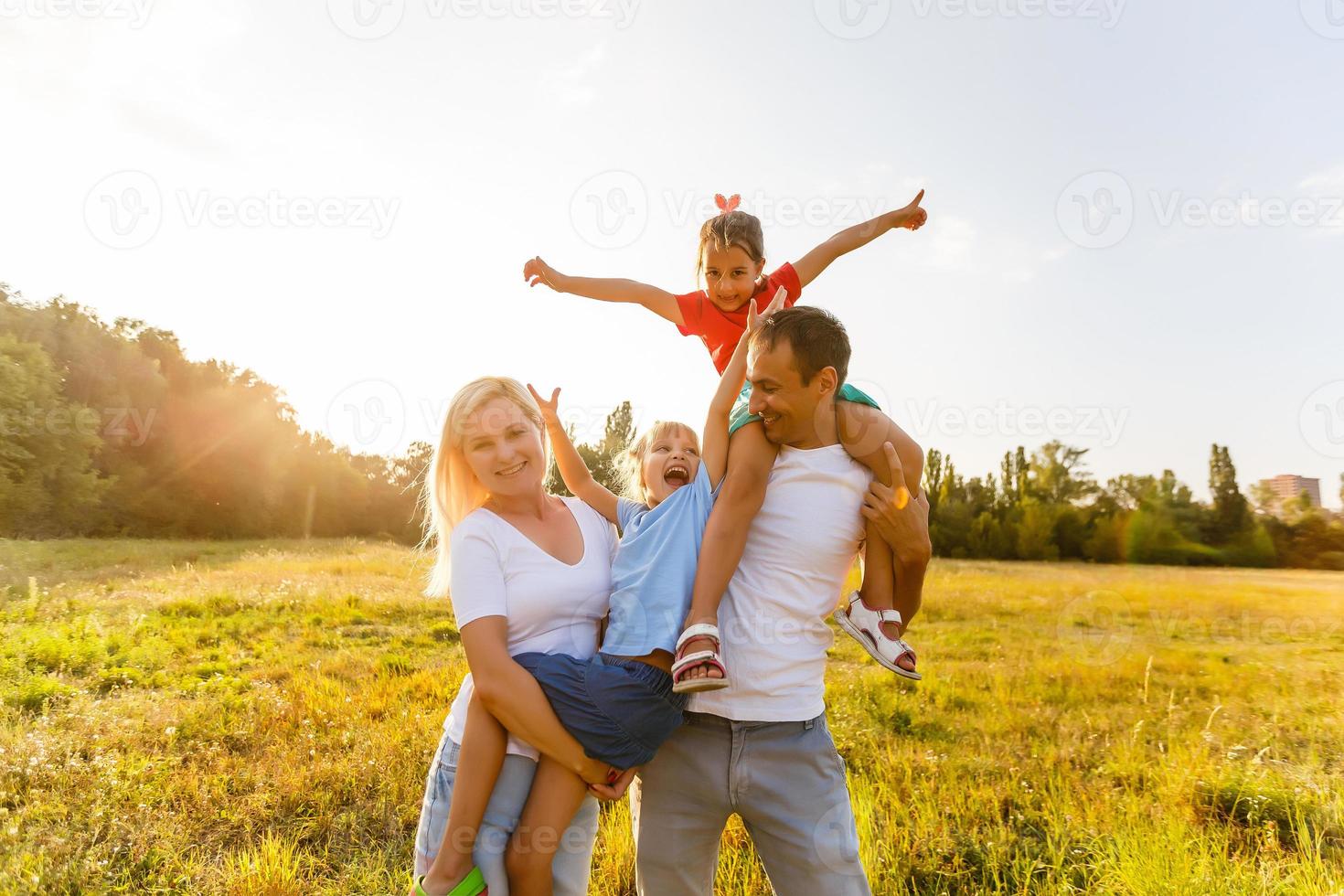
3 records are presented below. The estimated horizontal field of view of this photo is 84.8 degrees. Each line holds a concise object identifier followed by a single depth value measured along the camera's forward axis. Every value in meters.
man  2.41
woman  2.44
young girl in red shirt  2.57
